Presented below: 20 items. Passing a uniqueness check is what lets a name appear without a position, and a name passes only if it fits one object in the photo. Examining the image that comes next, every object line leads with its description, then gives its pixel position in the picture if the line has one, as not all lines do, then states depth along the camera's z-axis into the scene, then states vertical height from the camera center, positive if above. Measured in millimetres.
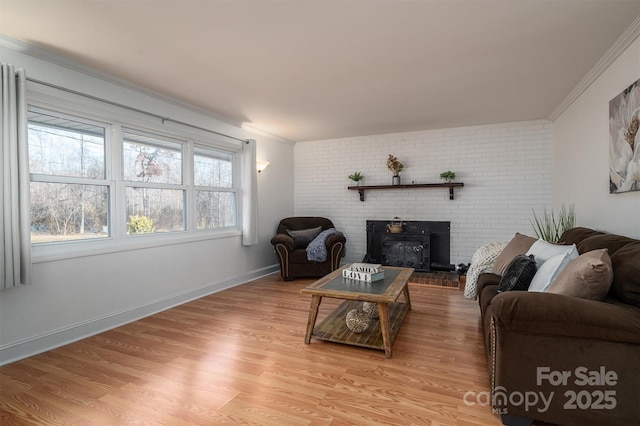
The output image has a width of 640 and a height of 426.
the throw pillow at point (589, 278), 1602 -364
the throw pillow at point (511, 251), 2863 -391
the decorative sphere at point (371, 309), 3031 -950
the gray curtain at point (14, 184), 2262 +202
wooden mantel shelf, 5078 +380
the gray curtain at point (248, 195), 4770 +231
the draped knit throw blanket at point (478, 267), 3322 -613
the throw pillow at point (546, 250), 2175 -309
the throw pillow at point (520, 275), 2184 -464
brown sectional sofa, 1476 -716
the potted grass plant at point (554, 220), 3738 -168
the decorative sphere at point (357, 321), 2752 -968
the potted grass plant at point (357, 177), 5695 +580
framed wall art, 2299 +507
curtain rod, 2585 +1047
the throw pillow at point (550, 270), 1956 -389
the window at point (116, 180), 2721 +322
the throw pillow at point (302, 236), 5176 -433
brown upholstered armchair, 4895 -722
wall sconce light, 5086 +723
